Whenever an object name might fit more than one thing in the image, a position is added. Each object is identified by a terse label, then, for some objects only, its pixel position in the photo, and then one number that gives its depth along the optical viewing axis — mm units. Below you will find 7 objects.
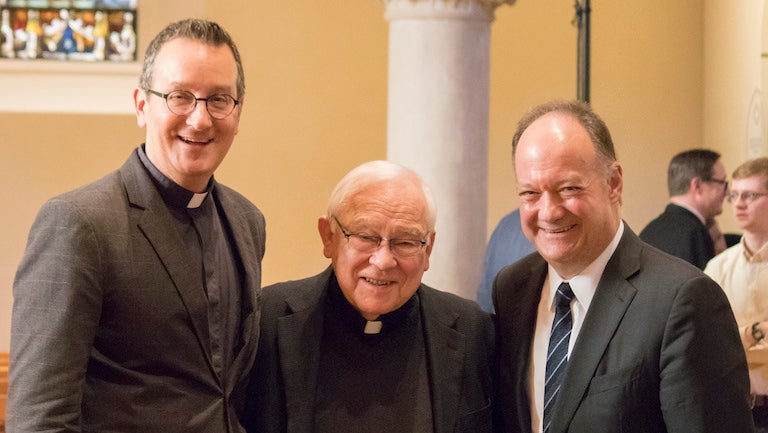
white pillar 6578
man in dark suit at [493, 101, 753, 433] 2746
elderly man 3123
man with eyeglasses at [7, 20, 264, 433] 2619
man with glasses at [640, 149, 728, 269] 6691
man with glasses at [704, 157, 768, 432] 4883
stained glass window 8938
